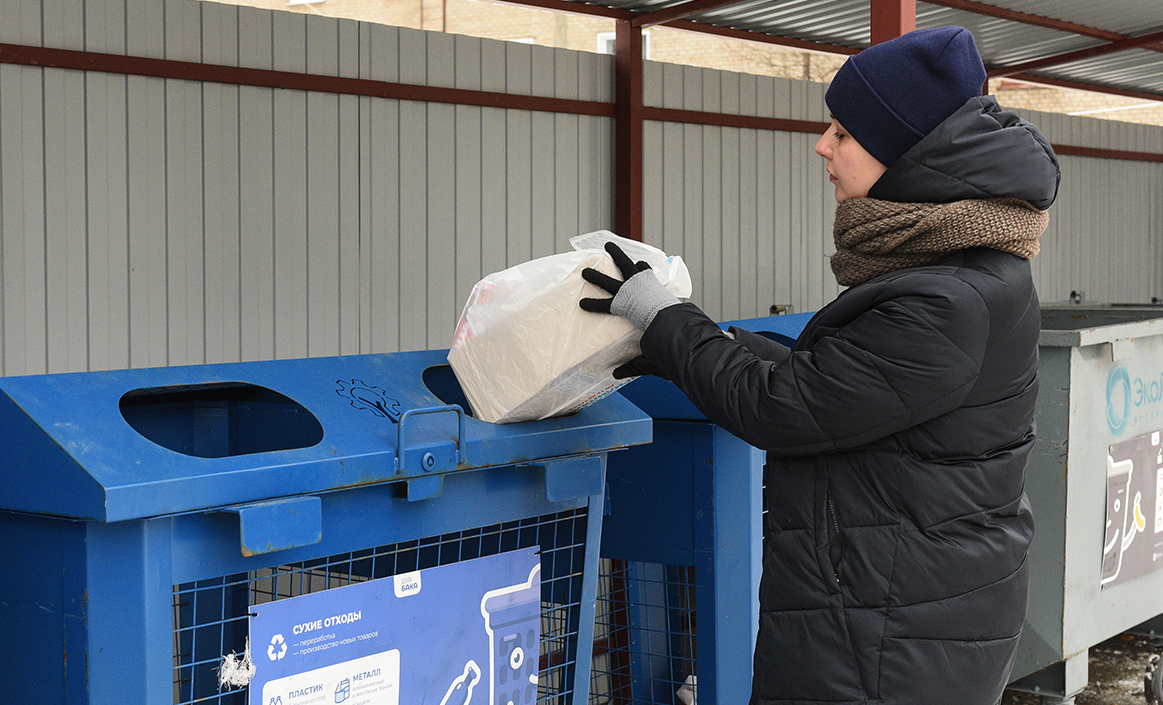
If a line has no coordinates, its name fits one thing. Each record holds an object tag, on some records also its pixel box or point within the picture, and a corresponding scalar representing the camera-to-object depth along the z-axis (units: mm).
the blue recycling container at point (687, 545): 2373
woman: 1563
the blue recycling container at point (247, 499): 1429
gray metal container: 3520
